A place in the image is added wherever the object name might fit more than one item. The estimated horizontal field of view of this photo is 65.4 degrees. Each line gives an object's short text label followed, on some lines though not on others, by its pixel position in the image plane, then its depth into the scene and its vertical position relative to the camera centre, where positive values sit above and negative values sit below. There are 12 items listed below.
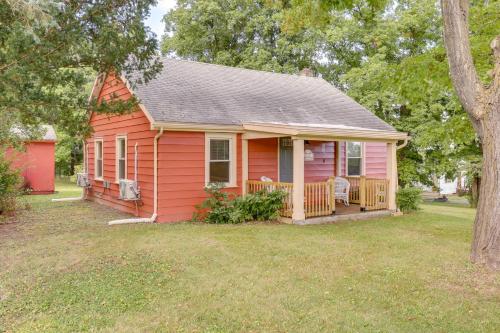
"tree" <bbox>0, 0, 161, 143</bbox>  5.80 +2.04
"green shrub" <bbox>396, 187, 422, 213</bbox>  12.59 -1.05
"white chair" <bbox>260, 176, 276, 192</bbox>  10.41 -0.60
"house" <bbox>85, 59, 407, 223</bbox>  9.90 +0.62
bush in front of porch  9.90 -1.07
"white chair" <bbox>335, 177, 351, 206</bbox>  12.21 -0.69
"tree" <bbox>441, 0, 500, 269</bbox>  5.91 +0.85
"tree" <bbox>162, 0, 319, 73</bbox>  24.05 +8.50
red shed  17.55 +0.11
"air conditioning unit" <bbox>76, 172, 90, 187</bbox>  14.34 -0.54
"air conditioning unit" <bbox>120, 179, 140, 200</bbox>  10.42 -0.68
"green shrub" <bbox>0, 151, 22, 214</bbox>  10.69 -0.58
